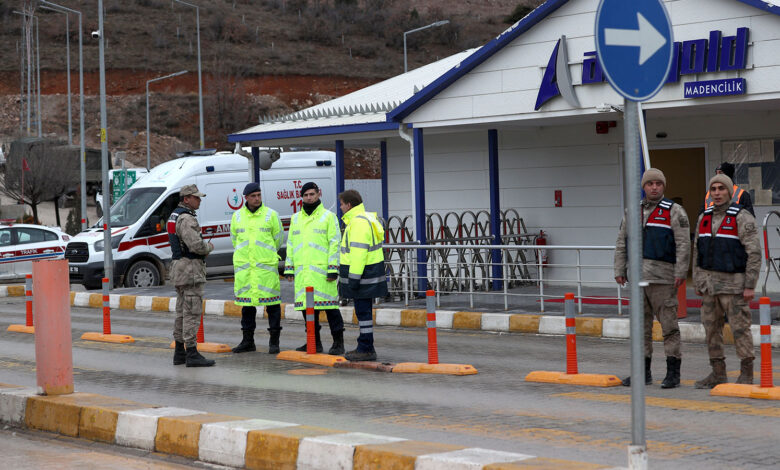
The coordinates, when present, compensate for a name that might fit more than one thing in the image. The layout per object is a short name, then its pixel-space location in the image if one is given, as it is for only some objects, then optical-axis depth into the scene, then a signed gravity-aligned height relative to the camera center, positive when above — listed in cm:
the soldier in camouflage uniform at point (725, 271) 948 -28
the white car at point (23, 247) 2652 +13
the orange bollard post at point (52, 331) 937 -68
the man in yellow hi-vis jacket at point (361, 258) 1157 -13
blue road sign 555 +101
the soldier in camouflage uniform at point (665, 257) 967 -15
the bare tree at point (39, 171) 5075 +388
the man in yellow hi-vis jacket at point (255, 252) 1275 -5
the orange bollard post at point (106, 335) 1513 -119
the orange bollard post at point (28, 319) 1698 -105
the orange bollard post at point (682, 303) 1417 -83
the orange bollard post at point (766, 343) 910 -88
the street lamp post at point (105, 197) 2188 +114
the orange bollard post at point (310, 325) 1209 -89
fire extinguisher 1977 +6
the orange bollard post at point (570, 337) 1033 -90
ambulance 2298 +72
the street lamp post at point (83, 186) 3578 +226
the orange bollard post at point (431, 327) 1105 -85
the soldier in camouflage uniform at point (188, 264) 1198 -17
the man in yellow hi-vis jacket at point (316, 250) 1222 -4
